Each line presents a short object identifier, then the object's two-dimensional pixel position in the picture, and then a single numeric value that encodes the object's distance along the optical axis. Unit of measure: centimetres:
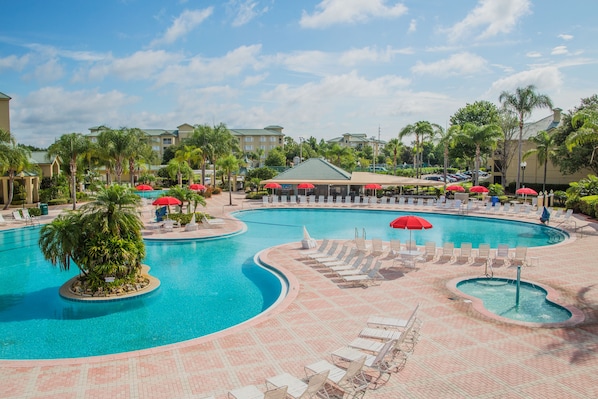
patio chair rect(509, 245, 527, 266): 1689
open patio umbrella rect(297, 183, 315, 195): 3816
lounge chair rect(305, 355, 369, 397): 752
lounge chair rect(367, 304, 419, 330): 1013
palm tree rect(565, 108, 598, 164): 2347
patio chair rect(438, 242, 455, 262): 1762
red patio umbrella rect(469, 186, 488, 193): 3328
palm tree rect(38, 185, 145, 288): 1396
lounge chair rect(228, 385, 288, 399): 675
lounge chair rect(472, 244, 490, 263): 1698
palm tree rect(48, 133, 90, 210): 3478
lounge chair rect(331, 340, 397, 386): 825
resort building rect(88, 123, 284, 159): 11919
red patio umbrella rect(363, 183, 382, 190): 3853
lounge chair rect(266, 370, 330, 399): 706
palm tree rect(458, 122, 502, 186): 4303
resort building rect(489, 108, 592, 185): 4732
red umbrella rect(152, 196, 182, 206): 2405
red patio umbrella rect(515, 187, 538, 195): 3034
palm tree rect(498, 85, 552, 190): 4194
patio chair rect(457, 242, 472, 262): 1748
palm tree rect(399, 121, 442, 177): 5194
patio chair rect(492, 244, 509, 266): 1723
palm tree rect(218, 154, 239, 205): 4370
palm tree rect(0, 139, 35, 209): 3015
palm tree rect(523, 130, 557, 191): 4253
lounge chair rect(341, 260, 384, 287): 1441
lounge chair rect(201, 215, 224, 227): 2652
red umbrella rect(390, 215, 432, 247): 1636
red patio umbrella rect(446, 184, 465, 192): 3681
